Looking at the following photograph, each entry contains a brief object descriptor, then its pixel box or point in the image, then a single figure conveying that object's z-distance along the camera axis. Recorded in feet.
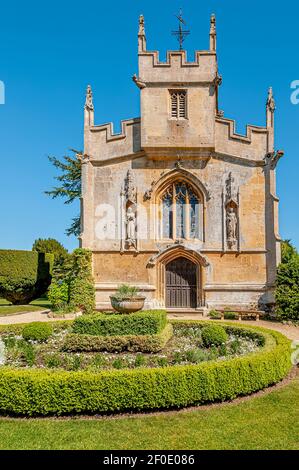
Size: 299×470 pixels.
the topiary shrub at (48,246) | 142.31
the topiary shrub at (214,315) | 66.27
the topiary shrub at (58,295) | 70.18
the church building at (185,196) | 70.49
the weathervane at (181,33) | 85.46
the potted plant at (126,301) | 43.34
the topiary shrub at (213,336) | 40.65
